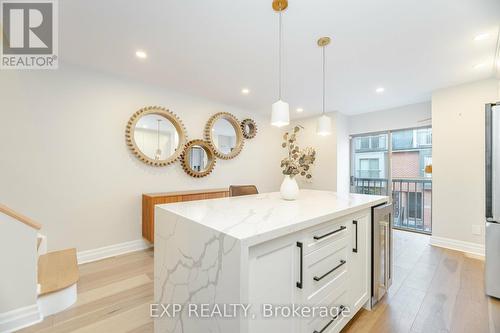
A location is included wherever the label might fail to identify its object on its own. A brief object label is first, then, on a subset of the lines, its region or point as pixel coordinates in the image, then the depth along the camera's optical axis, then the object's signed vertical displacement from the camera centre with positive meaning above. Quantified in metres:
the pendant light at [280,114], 1.75 +0.46
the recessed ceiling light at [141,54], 2.24 +1.26
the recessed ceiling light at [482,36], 1.90 +1.23
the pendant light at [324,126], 2.24 +0.44
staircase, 1.51 -1.03
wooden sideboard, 2.73 -0.48
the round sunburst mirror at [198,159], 3.38 +0.13
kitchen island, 0.89 -0.54
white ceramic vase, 1.86 -0.21
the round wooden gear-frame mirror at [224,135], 3.71 +0.61
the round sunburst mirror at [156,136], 2.92 +0.47
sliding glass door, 3.99 -0.11
